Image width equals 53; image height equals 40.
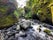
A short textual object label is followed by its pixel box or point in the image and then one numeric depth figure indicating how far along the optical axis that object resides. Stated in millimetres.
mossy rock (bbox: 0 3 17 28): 3230
